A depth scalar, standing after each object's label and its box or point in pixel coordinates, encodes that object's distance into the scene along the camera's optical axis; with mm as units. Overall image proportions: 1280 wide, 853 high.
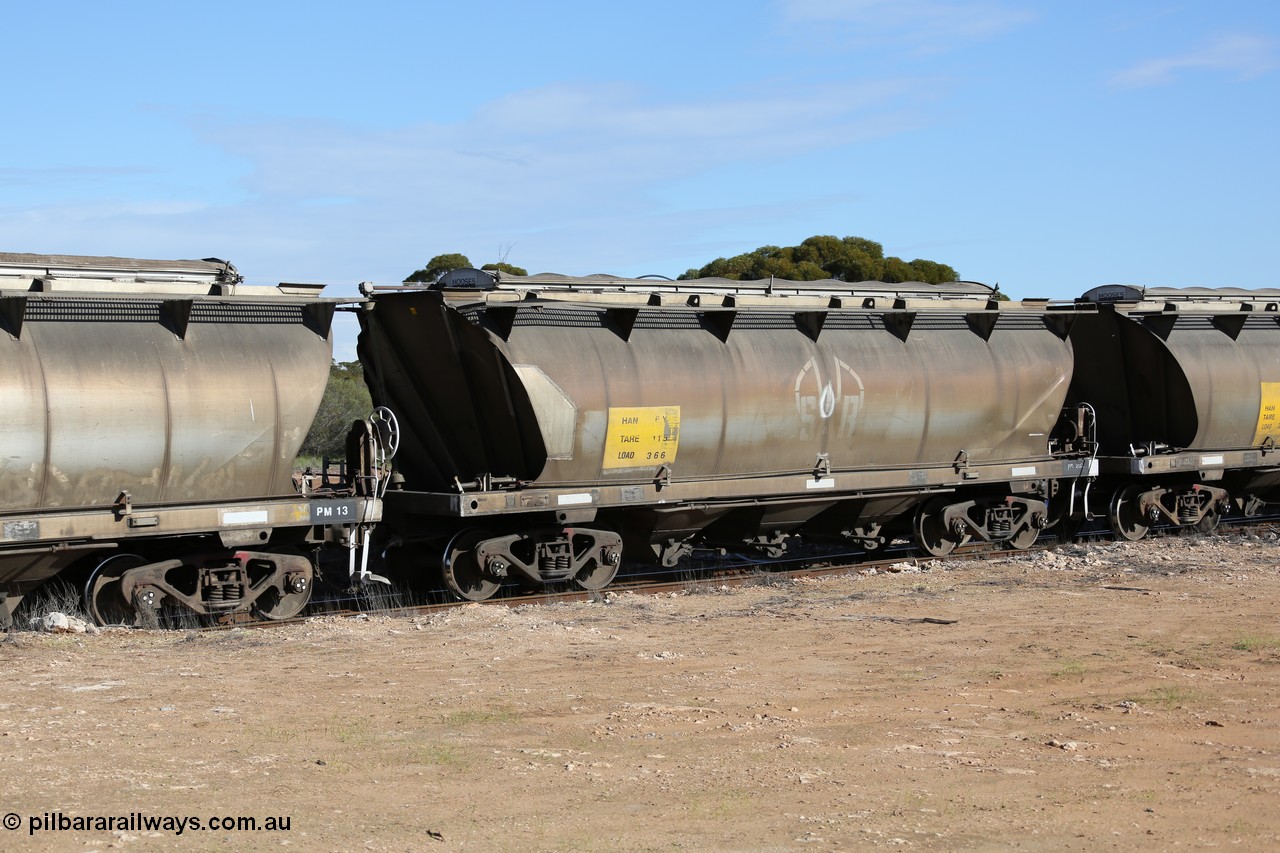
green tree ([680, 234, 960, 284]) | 46312
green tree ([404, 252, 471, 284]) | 41269
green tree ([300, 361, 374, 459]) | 24594
